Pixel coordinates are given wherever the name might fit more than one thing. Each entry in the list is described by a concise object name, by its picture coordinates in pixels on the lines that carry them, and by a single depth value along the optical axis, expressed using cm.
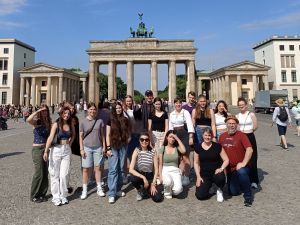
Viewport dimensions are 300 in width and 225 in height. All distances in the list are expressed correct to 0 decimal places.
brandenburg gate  6028
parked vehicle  4241
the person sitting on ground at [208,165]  615
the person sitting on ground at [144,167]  625
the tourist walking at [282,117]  1266
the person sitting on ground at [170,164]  631
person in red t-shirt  623
